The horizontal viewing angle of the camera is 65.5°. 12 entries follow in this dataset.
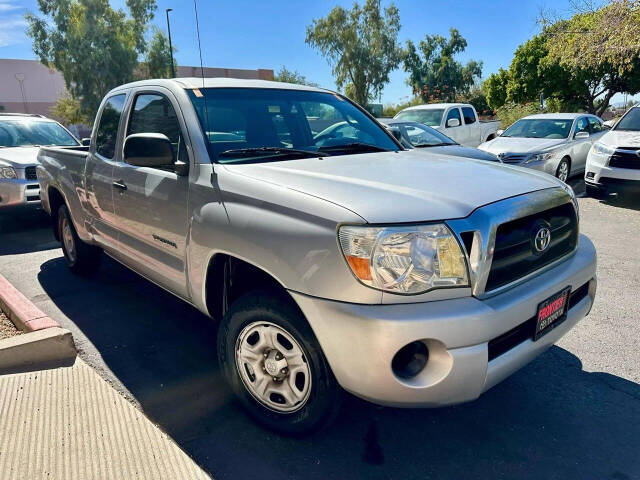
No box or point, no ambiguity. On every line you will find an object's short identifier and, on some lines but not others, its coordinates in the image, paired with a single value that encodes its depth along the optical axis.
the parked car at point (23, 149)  7.33
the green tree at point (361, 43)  40.25
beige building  39.88
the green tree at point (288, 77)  44.29
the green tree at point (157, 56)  34.34
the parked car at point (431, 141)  8.05
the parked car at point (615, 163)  7.96
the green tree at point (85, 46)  30.84
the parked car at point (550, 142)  9.74
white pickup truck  12.58
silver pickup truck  2.07
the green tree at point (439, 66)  52.09
